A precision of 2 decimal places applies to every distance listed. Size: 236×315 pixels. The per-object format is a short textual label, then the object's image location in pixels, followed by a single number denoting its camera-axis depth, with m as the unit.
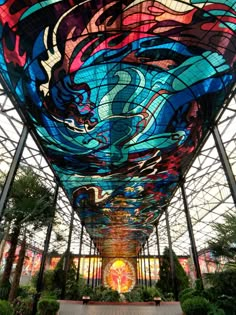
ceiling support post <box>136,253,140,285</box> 47.04
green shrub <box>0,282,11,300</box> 8.79
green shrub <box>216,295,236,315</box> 8.04
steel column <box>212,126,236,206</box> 9.48
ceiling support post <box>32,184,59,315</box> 11.61
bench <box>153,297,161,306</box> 16.14
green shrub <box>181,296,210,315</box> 8.51
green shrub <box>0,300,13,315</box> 6.77
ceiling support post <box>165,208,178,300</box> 19.14
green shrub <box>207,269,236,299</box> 8.24
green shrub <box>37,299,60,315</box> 10.19
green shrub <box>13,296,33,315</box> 10.34
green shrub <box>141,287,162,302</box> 19.58
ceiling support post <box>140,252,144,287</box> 43.91
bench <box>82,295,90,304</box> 16.68
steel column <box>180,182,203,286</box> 13.60
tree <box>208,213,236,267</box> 8.55
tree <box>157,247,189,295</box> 19.98
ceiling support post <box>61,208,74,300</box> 18.28
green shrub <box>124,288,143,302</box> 21.26
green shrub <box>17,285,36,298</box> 15.55
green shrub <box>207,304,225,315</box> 7.79
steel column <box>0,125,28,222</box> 8.38
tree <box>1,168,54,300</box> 9.39
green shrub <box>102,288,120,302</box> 19.77
